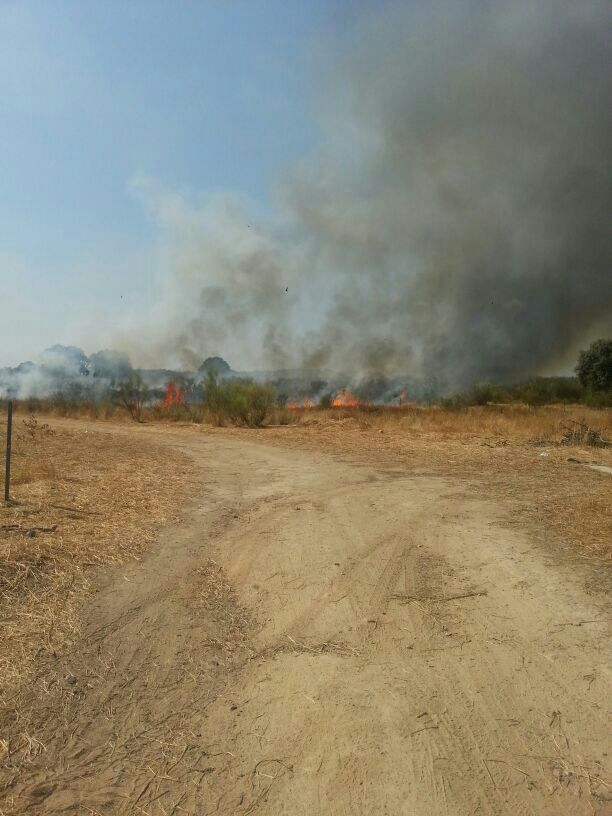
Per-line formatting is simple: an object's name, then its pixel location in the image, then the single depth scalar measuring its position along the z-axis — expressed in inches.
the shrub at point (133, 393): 1262.3
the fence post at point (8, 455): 278.0
